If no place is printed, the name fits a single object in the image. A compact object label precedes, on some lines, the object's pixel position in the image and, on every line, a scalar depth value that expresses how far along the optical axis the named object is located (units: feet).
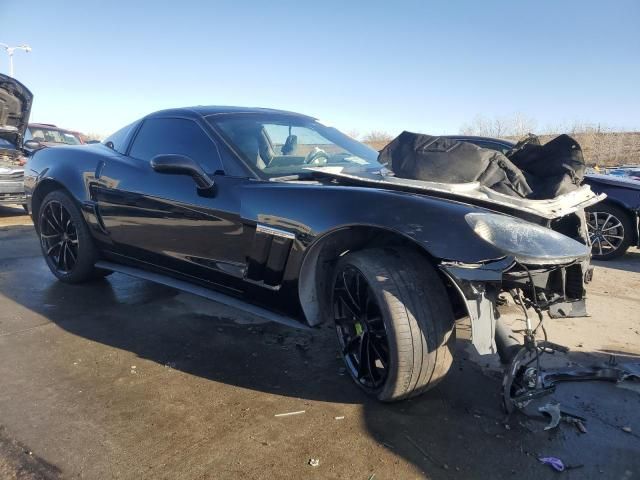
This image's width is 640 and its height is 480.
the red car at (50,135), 34.22
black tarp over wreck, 8.10
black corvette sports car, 6.56
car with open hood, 25.64
